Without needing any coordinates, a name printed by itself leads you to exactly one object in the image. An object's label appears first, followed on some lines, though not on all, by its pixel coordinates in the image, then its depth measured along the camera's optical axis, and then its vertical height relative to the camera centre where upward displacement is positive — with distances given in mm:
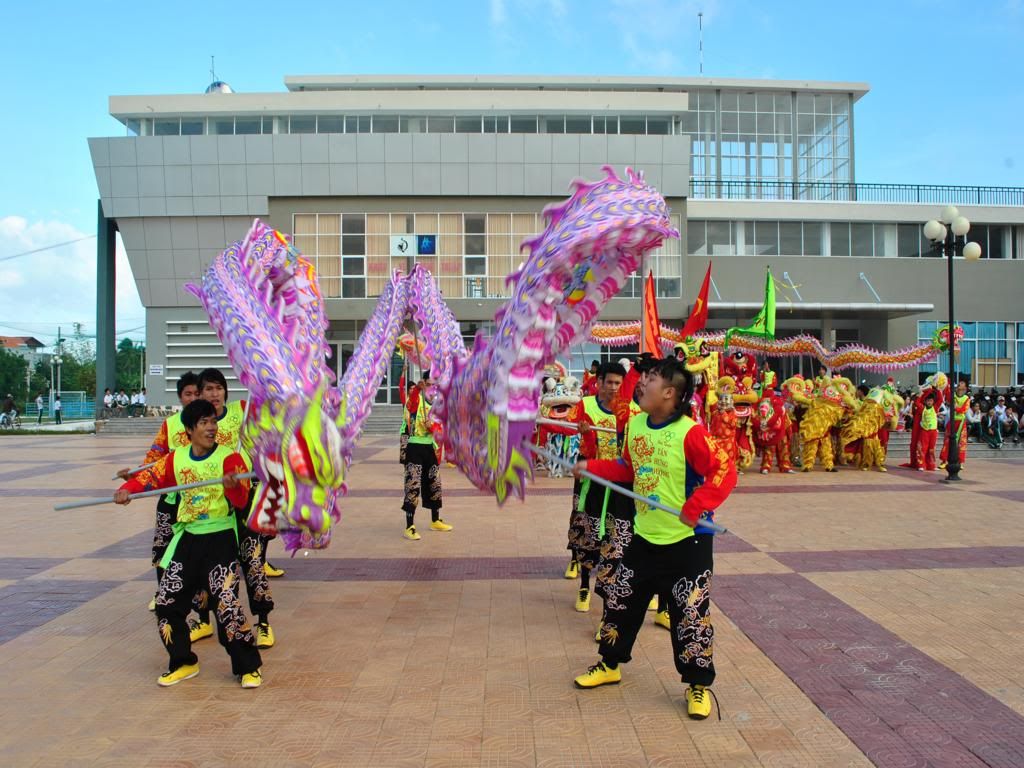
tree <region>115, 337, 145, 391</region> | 58500 +1675
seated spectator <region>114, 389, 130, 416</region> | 26766 -581
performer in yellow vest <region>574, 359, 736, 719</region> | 3549 -719
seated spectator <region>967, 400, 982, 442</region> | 18031 -867
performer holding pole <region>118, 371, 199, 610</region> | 4785 -390
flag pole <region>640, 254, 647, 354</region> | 6170 +562
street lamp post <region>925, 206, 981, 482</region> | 11961 +2281
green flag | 17344 +1486
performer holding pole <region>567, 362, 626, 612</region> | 5234 -425
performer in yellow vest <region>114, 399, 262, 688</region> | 3896 -860
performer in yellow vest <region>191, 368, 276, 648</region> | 4484 -976
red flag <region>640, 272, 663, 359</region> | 6426 +565
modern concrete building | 26109 +6041
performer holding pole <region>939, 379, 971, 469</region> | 12414 -573
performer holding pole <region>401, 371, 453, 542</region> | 7555 -758
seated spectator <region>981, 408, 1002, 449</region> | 17375 -1008
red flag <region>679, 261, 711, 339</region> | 9305 +884
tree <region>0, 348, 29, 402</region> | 45562 +718
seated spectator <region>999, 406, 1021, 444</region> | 18156 -917
